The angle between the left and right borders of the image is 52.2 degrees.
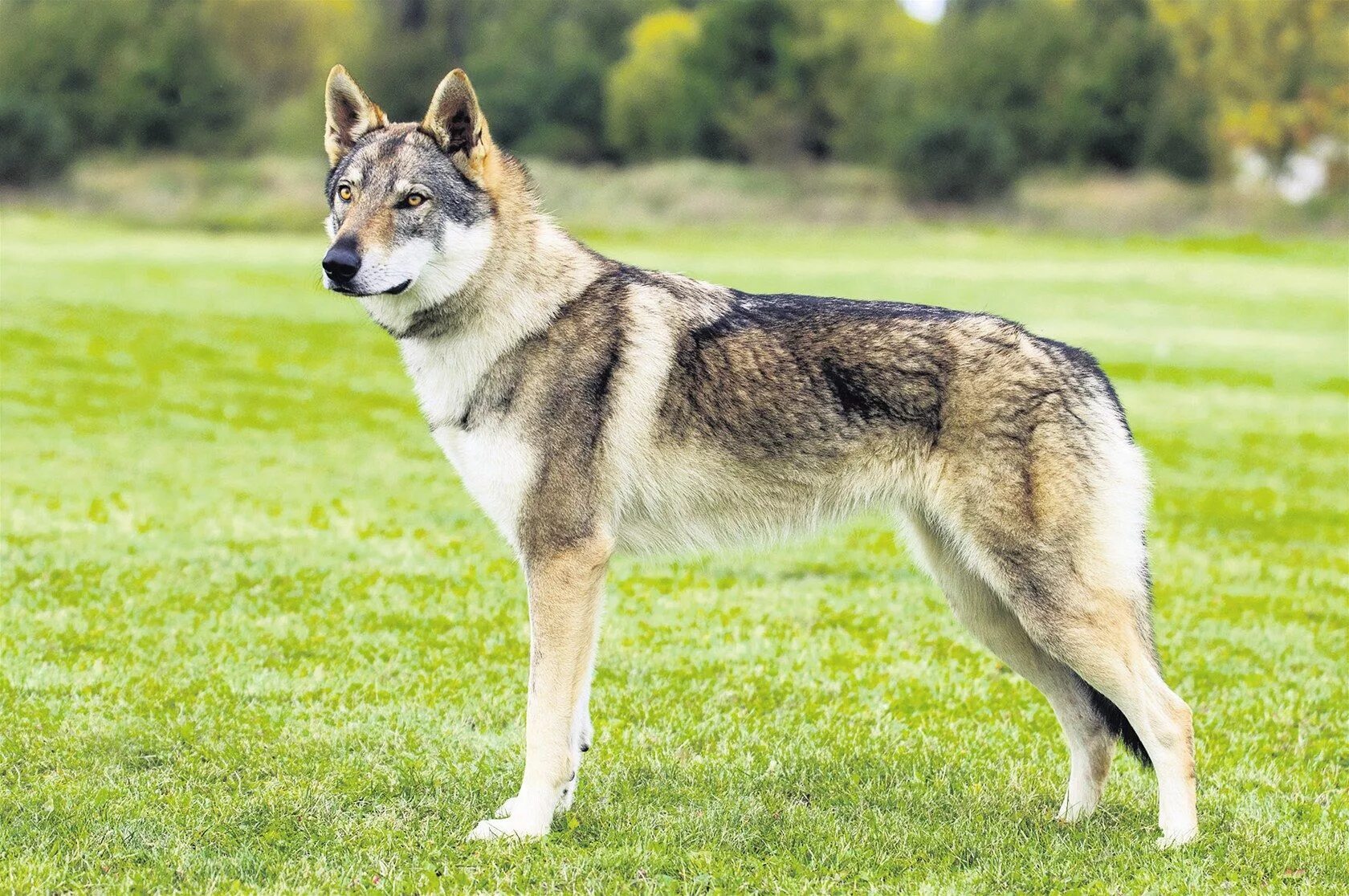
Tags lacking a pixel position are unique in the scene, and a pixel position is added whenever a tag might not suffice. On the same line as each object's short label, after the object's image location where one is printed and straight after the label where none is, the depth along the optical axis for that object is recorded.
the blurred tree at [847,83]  62.91
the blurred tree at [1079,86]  59.72
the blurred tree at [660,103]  62.66
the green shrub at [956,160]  56.66
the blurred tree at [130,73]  57.38
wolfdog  4.86
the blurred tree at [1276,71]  56.25
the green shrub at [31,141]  49.03
